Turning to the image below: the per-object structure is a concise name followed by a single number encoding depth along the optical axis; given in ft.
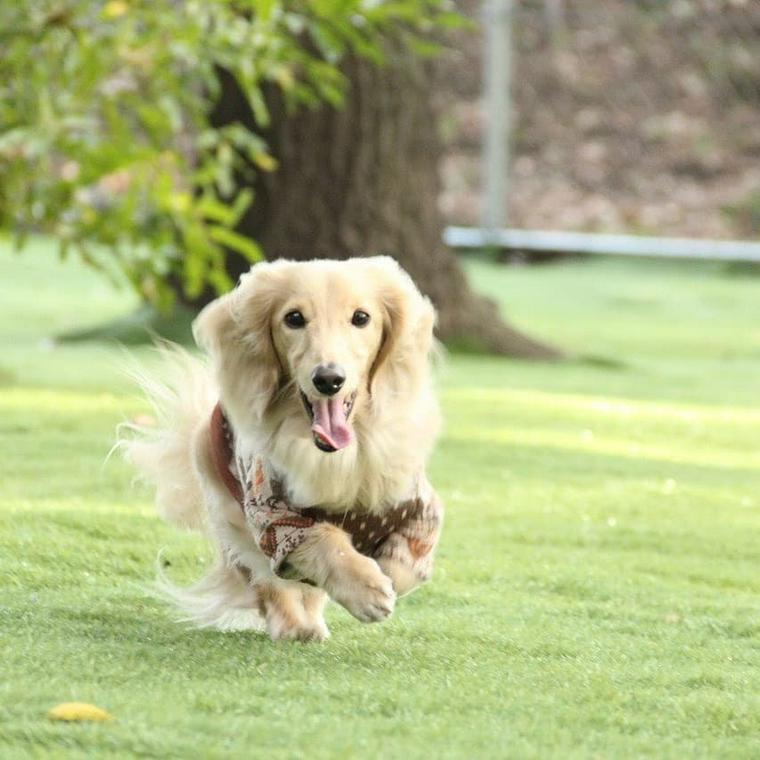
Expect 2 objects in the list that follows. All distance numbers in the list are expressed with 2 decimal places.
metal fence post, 87.61
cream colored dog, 21.33
